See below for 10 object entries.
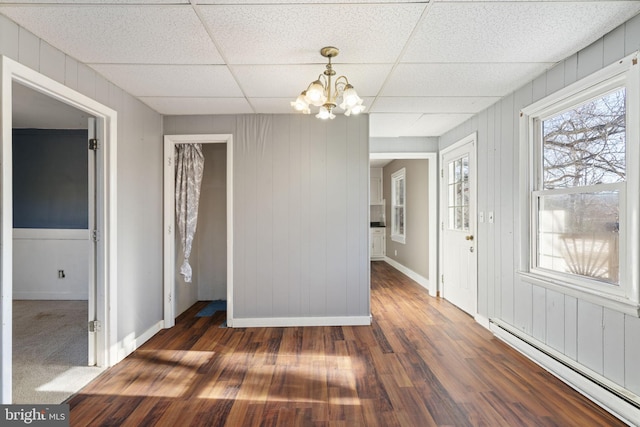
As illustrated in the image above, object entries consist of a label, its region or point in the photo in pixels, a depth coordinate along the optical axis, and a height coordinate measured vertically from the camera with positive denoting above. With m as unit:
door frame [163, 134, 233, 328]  3.35 -0.10
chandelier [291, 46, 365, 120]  1.86 +0.70
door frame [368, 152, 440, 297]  4.57 +0.17
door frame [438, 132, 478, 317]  3.55 +0.41
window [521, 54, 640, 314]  1.87 +0.20
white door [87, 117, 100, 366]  2.51 -0.20
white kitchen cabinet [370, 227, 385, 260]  7.88 -0.76
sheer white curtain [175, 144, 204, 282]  3.60 +0.22
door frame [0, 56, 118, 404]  2.23 -0.03
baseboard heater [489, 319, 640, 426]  1.79 -1.10
